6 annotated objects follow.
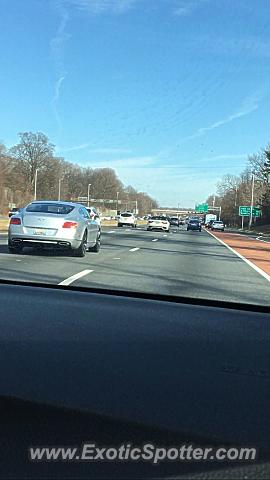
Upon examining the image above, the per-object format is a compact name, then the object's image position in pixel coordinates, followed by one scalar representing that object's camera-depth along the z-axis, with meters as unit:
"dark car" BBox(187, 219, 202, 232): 63.49
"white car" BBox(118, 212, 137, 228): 61.31
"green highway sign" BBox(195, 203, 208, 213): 131.75
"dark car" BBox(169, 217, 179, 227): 90.88
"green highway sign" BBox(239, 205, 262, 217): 96.25
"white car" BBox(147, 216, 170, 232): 48.59
